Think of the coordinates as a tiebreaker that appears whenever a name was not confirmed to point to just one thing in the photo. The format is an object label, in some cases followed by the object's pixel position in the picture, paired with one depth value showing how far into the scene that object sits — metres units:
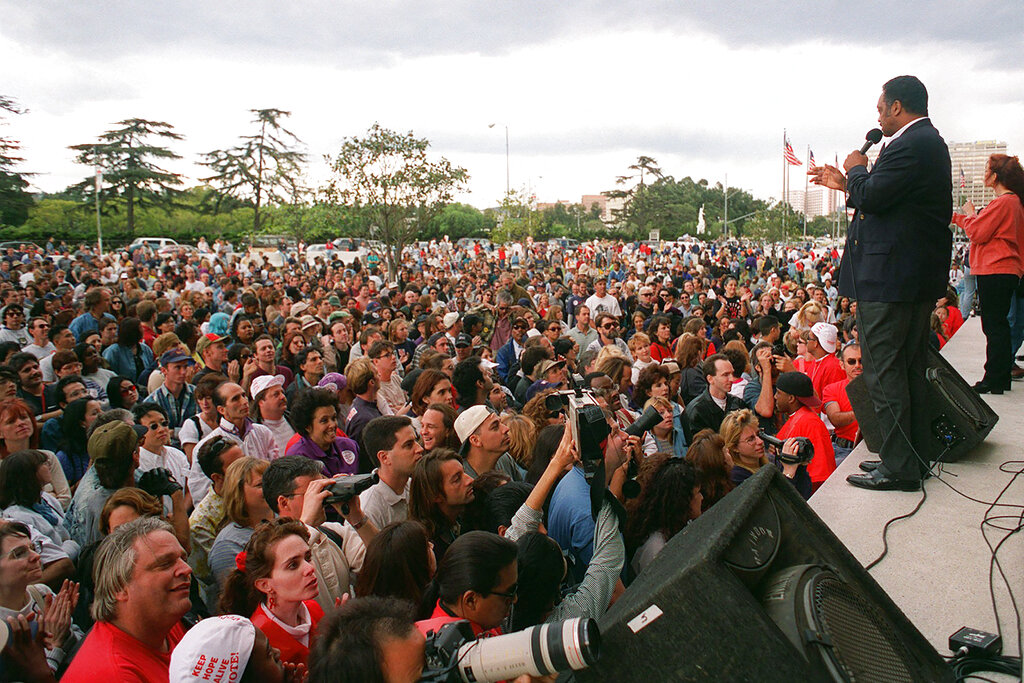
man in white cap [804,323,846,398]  6.24
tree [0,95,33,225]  42.41
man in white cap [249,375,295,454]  5.58
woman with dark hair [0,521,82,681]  2.80
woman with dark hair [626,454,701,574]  3.35
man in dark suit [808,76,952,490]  3.45
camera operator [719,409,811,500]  4.32
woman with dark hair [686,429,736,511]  3.82
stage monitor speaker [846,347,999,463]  3.65
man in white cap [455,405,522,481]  4.30
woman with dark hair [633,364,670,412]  5.83
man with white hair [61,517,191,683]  2.37
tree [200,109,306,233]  57.75
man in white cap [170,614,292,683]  2.01
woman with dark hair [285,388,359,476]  4.84
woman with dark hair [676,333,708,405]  6.94
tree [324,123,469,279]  21.97
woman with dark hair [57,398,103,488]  5.02
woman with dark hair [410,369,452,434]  5.54
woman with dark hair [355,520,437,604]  2.82
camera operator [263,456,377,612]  3.14
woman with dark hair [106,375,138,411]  6.15
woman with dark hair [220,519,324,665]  2.65
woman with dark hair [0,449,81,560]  3.67
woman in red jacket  5.00
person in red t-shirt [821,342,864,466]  5.38
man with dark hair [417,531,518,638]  2.42
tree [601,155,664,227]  80.62
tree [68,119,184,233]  51.12
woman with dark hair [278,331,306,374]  7.83
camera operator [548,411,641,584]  3.17
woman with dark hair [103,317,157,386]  7.91
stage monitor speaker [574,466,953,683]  1.46
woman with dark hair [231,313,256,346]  8.62
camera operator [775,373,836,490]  4.63
